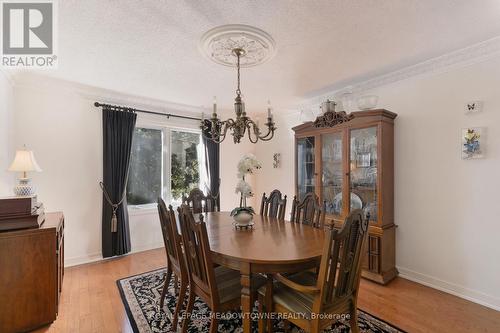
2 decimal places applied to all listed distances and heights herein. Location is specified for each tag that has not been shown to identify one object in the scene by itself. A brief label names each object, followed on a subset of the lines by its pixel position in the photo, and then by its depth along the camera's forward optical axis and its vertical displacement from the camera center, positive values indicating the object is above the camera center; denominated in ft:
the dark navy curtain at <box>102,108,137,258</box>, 11.36 -0.18
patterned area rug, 6.46 -4.33
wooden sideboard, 6.28 -2.96
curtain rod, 11.28 +2.97
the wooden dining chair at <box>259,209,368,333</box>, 4.47 -2.51
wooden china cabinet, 9.14 -0.26
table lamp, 7.44 +0.06
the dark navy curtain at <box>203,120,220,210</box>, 14.80 +0.10
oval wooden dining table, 5.06 -1.90
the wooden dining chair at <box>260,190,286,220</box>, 9.40 -1.59
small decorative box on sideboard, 6.31 -1.19
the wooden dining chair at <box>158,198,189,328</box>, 6.43 -2.46
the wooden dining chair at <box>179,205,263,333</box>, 5.24 -2.63
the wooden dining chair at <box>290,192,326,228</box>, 7.96 -1.58
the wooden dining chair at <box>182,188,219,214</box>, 10.57 -1.52
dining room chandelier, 6.44 +3.53
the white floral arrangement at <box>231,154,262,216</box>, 7.50 -0.15
